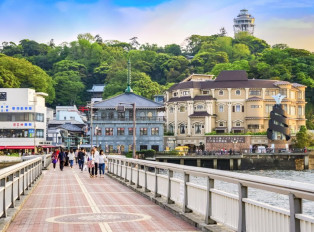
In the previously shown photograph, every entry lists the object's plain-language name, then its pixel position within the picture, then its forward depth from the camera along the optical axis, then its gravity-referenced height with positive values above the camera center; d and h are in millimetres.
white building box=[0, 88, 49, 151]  112938 +6679
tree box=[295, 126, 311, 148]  124438 +3282
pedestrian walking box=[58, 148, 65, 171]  47594 -199
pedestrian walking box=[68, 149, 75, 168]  53150 -226
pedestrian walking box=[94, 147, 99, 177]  36000 -380
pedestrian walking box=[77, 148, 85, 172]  46219 -197
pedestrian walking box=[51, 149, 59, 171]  50778 -134
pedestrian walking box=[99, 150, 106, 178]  36375 -387
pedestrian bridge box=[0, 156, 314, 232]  9586 -1258
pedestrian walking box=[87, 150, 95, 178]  35875 -612
